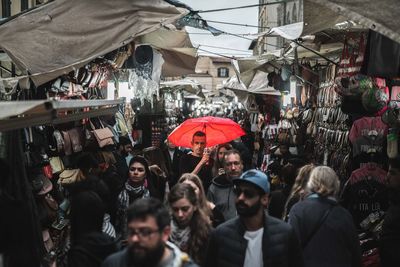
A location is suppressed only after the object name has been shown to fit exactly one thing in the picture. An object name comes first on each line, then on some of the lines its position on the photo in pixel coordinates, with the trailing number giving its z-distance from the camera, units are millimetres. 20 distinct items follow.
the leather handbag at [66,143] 7504
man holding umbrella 7926
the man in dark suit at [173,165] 8855
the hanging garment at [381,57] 5445
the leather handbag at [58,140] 7402
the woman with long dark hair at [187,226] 4359
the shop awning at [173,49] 8992
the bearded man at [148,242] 3217
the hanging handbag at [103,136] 8141
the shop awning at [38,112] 3344
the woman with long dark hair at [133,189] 5824
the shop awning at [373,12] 4352
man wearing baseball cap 3980
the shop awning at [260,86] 16266
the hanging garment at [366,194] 6859
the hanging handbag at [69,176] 7074
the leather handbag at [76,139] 7648
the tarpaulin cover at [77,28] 6164
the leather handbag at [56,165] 7605
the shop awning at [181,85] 22062
